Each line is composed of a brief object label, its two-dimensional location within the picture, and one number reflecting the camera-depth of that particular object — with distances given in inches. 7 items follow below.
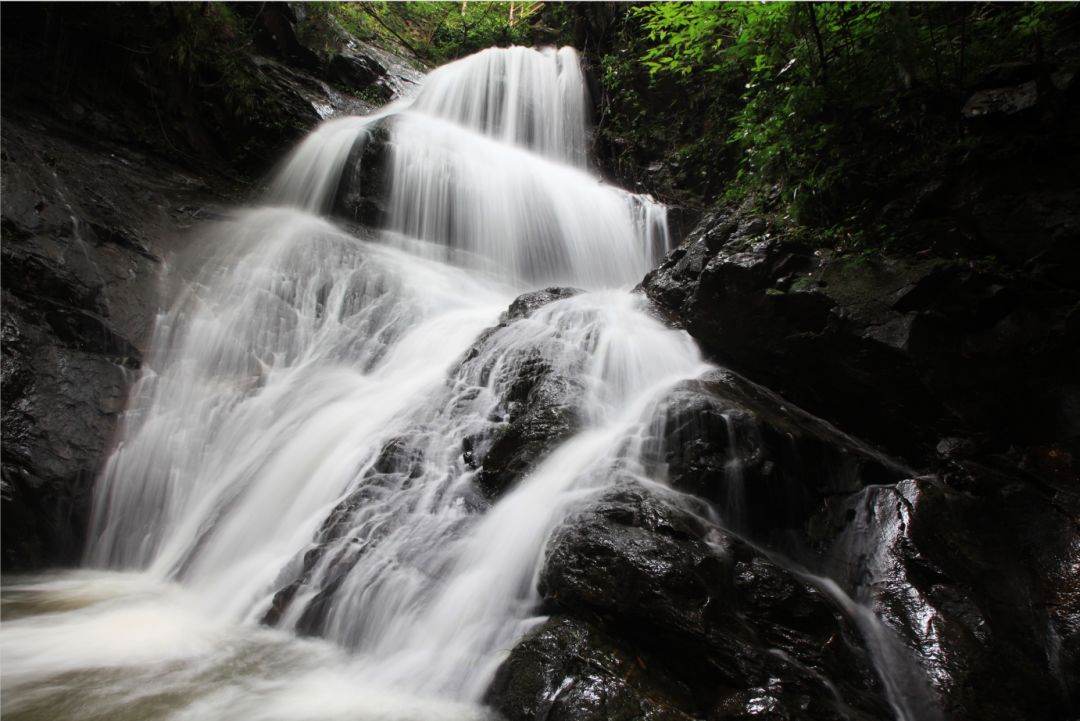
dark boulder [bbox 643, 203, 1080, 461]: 143.2
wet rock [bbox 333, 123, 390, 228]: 361.7
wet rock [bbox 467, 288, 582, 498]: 161.9
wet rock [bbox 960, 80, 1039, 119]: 147.7
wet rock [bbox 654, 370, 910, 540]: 142.2
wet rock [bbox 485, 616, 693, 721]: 94.2
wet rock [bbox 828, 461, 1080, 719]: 104.8
